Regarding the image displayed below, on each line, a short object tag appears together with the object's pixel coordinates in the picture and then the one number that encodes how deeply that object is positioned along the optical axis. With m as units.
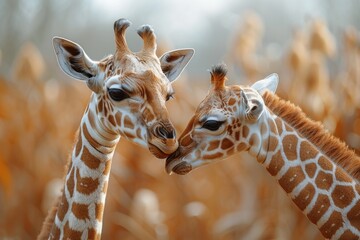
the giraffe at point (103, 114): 8.00
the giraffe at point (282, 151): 8.34
